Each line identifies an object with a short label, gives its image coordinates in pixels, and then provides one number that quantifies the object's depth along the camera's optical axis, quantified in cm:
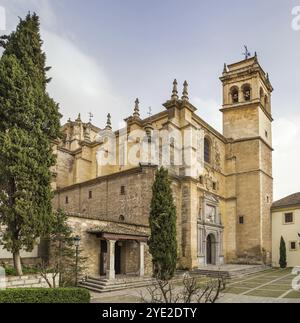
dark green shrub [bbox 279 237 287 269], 2931
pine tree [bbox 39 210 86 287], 1539
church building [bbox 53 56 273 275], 2192
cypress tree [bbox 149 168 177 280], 1747
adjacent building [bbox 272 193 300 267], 2947
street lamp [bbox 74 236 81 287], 1555
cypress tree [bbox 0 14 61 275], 1253
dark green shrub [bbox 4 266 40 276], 1294
